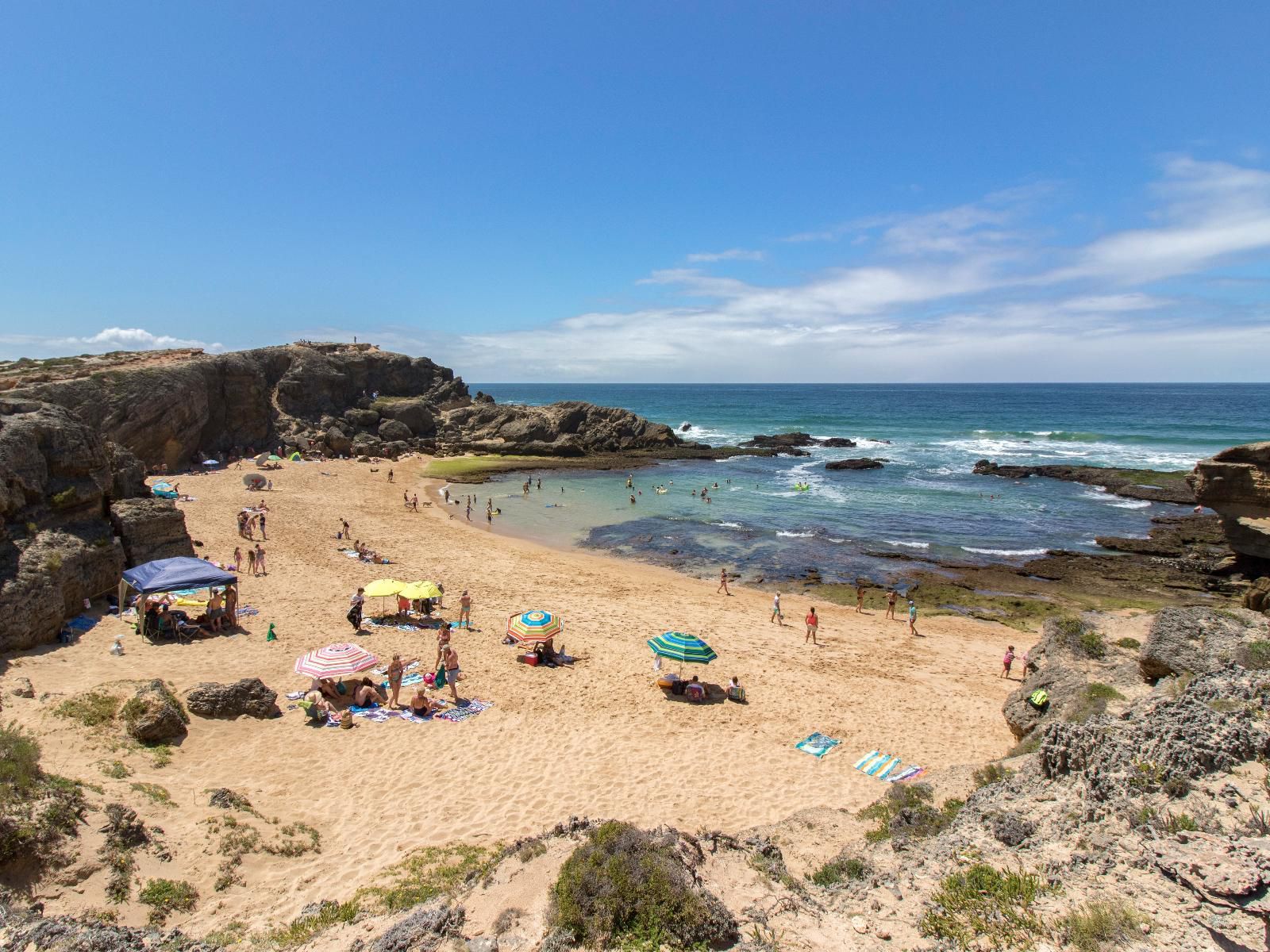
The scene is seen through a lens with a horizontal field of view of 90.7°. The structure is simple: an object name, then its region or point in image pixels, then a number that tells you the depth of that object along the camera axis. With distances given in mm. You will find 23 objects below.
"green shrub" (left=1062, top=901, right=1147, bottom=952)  4168
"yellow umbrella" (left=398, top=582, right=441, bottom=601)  16312
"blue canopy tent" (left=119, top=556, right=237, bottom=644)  13602
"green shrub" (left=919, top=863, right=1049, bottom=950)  4551
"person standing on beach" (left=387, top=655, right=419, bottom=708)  11852
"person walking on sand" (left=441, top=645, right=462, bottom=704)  12398
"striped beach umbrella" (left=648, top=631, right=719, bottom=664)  13648
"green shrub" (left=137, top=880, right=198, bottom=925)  5754
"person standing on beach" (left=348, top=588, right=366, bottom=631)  15469
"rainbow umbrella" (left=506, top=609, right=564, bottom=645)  14352
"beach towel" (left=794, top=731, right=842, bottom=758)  11109
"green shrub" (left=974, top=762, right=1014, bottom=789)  7746
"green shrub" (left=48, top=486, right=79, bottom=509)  14438
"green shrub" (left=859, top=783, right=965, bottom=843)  6922
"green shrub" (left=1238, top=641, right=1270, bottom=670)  8164
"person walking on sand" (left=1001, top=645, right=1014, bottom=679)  14902
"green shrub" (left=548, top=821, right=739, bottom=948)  4672
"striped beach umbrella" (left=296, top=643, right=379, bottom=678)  11648
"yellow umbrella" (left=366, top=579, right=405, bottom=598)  16109
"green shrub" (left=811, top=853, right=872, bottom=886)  5941
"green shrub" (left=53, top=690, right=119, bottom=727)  8883
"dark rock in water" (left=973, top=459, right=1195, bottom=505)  37906
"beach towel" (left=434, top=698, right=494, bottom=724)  11648
